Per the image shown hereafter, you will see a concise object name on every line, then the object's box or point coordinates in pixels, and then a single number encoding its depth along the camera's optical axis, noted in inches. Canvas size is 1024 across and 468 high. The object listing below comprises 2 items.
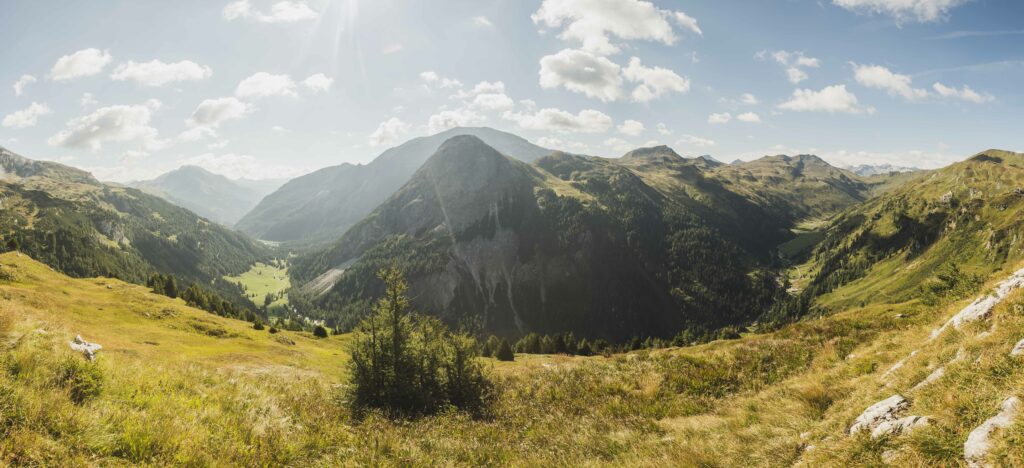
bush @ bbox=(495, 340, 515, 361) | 3345.0
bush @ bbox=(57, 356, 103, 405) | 343.6
